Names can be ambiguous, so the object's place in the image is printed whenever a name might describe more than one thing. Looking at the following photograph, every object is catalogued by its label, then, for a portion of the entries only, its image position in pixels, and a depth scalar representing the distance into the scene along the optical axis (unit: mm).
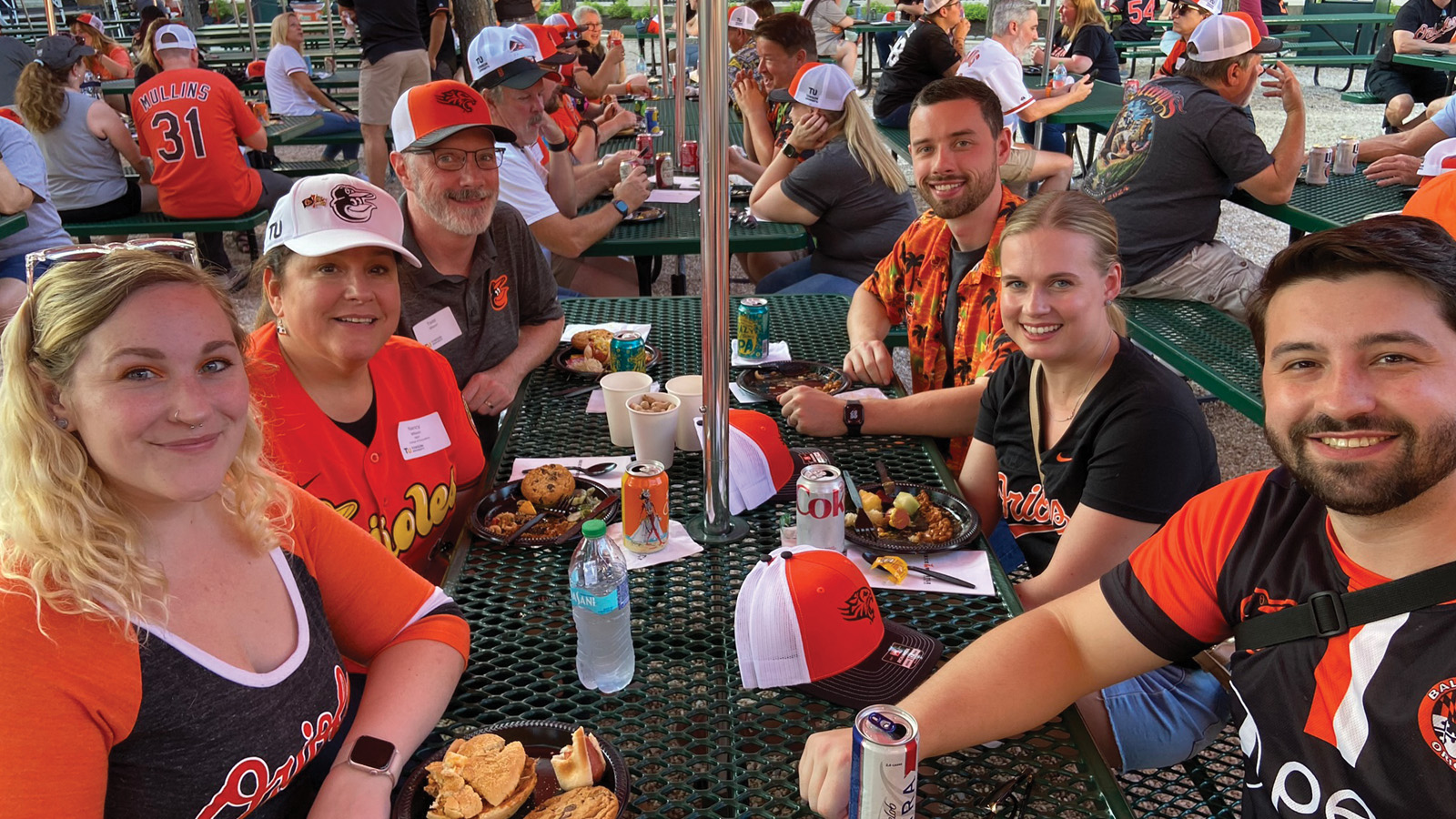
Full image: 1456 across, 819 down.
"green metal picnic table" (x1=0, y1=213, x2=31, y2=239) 4368
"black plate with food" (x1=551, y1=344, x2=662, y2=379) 3039
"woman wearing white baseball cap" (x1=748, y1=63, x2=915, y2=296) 4293
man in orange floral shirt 2621
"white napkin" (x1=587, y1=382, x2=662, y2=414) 2829
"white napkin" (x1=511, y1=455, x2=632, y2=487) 2346
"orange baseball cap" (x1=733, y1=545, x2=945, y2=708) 1590
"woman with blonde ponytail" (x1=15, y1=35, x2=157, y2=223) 5746
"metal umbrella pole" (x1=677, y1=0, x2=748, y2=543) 1582
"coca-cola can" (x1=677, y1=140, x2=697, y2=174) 5570
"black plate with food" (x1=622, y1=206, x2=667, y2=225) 4523
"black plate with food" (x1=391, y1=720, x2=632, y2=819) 1365
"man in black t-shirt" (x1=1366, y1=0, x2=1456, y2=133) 7299
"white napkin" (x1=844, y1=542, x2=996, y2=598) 1900
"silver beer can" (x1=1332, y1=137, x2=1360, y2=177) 4840
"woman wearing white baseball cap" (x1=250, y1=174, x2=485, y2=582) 2082
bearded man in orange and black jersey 1250
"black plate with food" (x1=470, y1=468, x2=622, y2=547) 2086
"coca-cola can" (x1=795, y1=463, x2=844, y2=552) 1863
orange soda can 1973
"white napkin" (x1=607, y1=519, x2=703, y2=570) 2000
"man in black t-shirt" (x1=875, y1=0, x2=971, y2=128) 7305
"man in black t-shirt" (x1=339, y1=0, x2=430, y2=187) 8109
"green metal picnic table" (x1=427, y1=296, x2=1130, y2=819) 1403
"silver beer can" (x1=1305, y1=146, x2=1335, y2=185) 4641
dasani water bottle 1619
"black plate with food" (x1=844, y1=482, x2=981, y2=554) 1998
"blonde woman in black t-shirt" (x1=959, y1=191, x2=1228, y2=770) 1822
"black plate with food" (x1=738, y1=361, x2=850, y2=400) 2865
